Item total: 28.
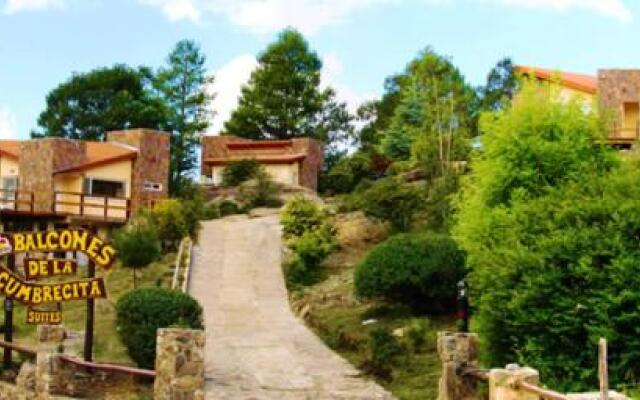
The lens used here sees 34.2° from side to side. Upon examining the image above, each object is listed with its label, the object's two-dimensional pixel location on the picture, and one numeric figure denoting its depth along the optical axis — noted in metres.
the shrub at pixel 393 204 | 36.66
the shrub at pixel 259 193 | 49.88
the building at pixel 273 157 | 55.53
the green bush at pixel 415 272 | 26.91
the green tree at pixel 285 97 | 62.09
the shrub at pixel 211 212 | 46.21
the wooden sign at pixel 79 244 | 23.61
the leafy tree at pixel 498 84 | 59.31
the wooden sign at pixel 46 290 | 23.44
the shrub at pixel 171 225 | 38.53
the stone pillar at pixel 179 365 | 18.53
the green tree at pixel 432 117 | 42.50
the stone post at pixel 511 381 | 11.40
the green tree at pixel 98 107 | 59.97
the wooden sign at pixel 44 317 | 23.33
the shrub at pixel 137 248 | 33.84
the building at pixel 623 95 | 41.41
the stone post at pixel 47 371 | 21.06
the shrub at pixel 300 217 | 37.75
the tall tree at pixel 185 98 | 61.56
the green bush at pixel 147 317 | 22.80
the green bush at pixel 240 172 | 54.31
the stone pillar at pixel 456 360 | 15.64
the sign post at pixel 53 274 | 23.42
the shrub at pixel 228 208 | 48.03
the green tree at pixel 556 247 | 17.12
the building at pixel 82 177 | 44.53
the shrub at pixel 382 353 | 23.00
